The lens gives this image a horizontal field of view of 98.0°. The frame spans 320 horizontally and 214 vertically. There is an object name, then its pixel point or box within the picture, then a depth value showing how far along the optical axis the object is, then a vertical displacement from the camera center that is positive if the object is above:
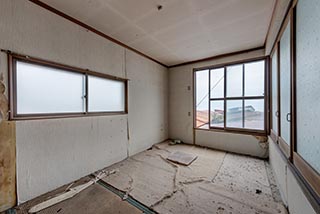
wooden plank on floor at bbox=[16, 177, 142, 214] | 1.68 -1.26
